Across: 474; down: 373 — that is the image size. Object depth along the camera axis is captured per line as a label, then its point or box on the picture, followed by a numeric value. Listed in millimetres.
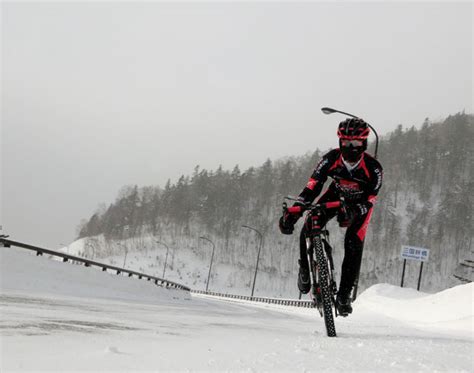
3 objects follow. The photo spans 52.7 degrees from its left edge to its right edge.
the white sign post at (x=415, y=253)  46062
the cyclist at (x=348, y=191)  6188
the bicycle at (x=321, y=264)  6152
